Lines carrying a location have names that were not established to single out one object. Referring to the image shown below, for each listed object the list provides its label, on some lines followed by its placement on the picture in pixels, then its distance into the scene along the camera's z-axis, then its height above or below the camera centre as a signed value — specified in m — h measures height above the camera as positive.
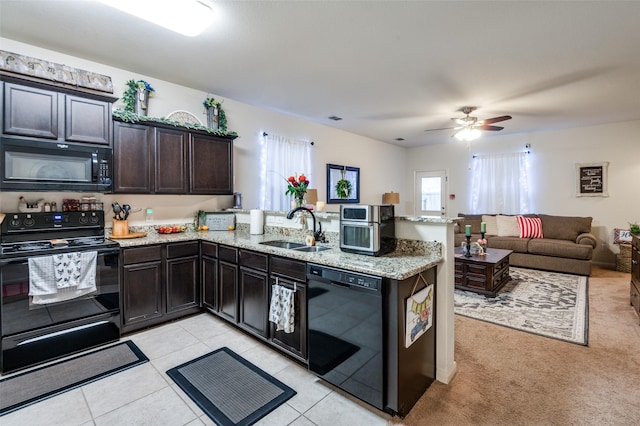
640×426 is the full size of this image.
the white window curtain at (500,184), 6.57 +0.58
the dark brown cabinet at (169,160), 3.05 +0.54
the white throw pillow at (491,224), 6.19 -0.30
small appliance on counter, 2.22 -0.15
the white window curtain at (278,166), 4.79 +0.72
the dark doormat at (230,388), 1.89 -1.27
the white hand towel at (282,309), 2.31 -0.78
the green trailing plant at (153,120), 2.99 +0.95
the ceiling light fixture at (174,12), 2.08 +1.43
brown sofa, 5.04 -0.64
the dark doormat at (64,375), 2.02 -1.25
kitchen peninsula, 1.80 -0.52
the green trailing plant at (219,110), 3.96 +1.35
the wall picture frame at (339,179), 6.04 +0.60
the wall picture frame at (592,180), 5.76 +0.58
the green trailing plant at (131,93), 3.28 +1.27
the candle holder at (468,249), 4.20 -0.56
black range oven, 2.31 -0.65
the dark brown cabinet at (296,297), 2.28 -0.68
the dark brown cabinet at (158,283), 2.88 -0.76
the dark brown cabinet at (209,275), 3.17 -0.71
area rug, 3.08 -1.18
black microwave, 2.43 +0.37
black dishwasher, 1.84 -0.80
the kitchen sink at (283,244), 2.96 -0.35
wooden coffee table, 3.89 -0.86
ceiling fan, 4.67 +1.31
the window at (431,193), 7.70 +0.44
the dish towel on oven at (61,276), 2.36 -0.55
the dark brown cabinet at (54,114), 2.42 +0.82
